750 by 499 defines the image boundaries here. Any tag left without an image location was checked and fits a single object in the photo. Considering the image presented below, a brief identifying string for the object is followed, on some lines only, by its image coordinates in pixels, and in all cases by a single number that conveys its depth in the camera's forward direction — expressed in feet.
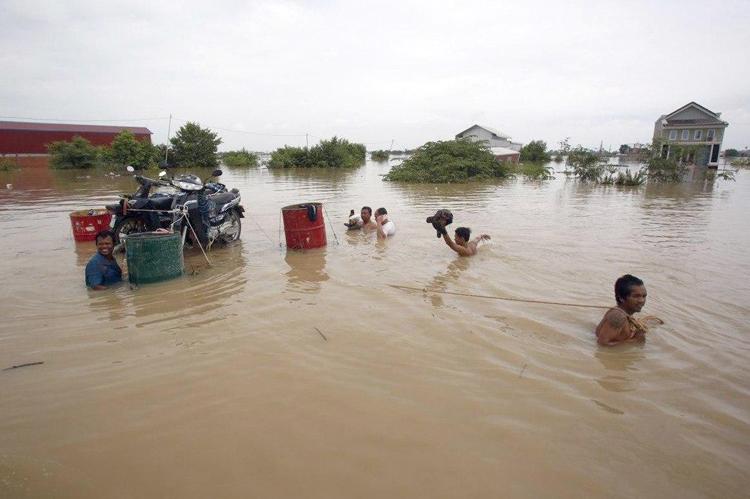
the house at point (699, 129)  116.67
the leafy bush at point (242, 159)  147.73
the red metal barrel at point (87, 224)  25.61
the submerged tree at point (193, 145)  133.08
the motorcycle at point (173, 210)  21.57
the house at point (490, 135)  167.43
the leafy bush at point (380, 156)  222.89
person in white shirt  27.28
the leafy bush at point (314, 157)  140.15
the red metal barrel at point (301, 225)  23.32
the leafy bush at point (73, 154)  105.91
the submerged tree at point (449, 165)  76.56
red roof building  124.36
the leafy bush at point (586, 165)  78.02
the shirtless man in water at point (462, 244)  21.81
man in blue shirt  16.30
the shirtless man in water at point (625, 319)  11.82
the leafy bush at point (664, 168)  73.41
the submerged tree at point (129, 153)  113.09
